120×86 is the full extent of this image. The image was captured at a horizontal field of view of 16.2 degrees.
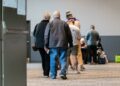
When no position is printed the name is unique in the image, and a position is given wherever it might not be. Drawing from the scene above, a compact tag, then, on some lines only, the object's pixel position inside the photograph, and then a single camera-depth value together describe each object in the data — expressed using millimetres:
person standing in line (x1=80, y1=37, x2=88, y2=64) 22594
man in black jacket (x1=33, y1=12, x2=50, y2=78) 12195
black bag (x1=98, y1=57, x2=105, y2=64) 22684
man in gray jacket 11516
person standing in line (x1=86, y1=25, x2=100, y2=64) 21875
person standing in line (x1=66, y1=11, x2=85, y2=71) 13758
